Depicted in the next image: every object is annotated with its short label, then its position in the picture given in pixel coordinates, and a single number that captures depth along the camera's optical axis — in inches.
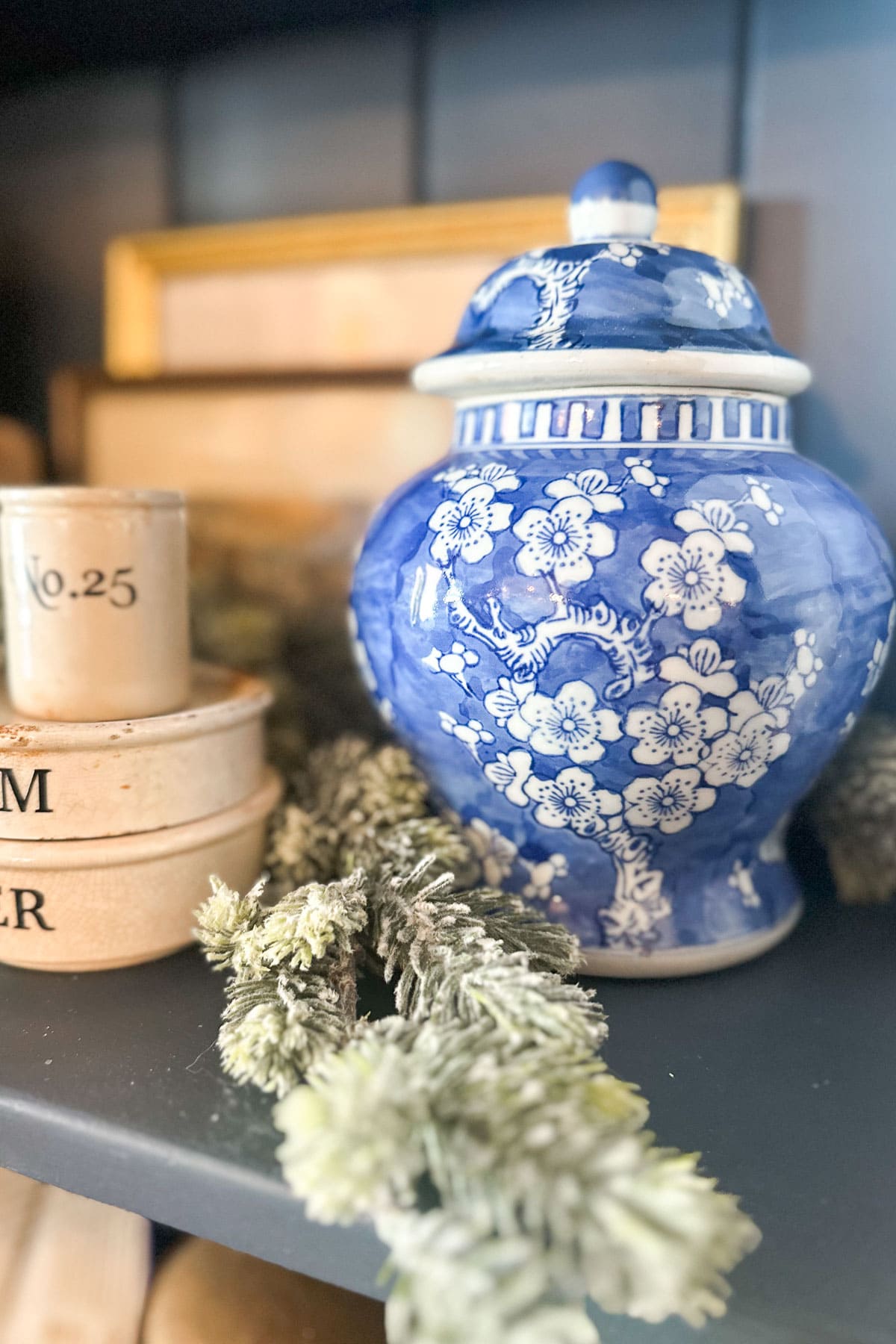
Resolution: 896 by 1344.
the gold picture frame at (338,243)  25.0
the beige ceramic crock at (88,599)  18.6
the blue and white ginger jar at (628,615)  16.1
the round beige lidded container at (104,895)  18.1
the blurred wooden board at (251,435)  27.2
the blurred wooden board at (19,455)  30.7
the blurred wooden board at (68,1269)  17.3
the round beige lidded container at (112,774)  17.8
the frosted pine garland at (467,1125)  10.1
